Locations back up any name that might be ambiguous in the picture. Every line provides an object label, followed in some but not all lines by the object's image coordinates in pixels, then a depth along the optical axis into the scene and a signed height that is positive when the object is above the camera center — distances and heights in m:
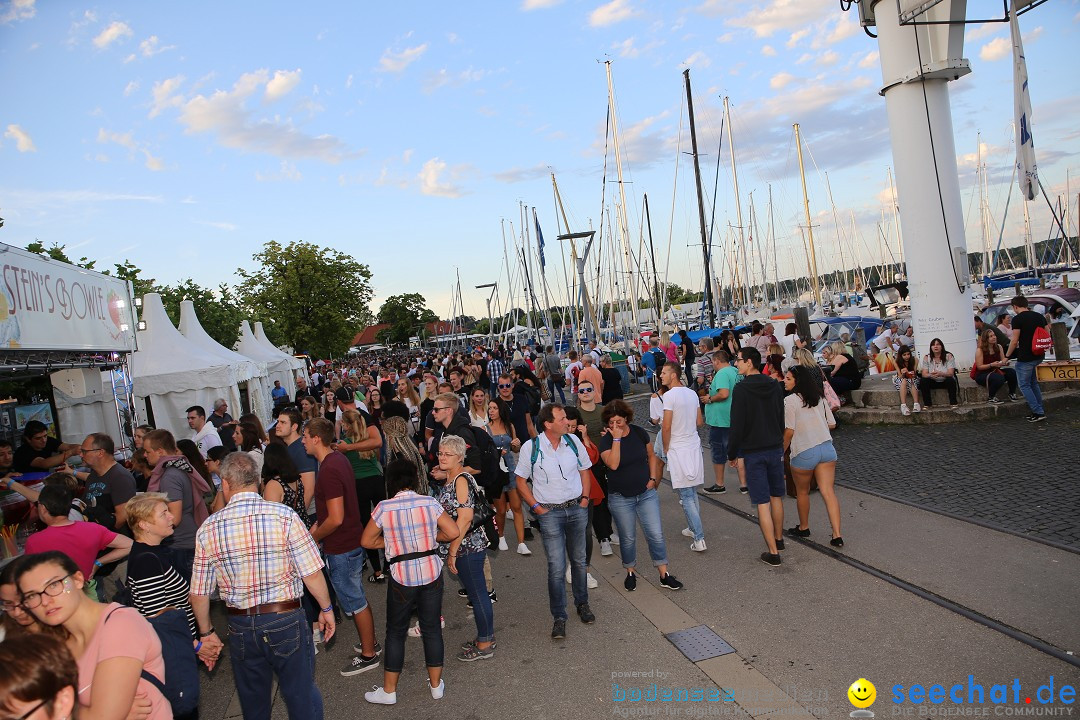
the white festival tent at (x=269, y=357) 25.58 +0.66
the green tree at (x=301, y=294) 41.47 +4.42
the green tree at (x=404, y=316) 105.62 +5.87
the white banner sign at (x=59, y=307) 7.92 +1.27
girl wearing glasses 2.62 -0.89
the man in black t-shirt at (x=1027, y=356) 10.91 -1.38
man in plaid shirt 3.78 -1.14
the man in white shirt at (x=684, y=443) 6.81 -1.22
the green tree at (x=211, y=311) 42.06 +4.32
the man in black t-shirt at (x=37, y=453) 9.64 -0.60
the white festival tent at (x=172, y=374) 14.70 +0.28
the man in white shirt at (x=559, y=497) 5.60 -1.27
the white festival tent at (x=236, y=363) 17.17 +0.39
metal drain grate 4.95 -2.33
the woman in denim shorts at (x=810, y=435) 6.75 -1.29
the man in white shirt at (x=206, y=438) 8.82 -0.65
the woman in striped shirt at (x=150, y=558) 4.18 -0.97
